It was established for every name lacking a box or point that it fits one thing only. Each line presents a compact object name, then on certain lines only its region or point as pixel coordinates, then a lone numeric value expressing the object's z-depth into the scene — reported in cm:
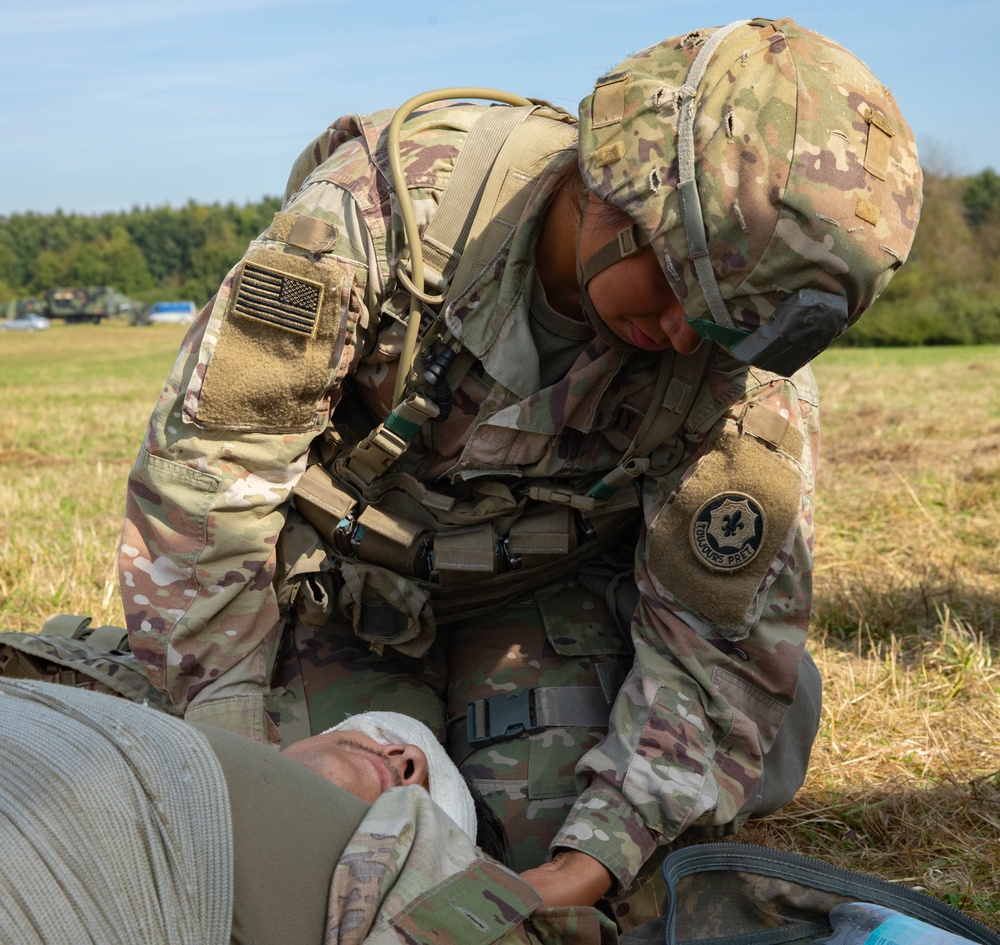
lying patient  146
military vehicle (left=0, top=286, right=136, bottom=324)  7662
